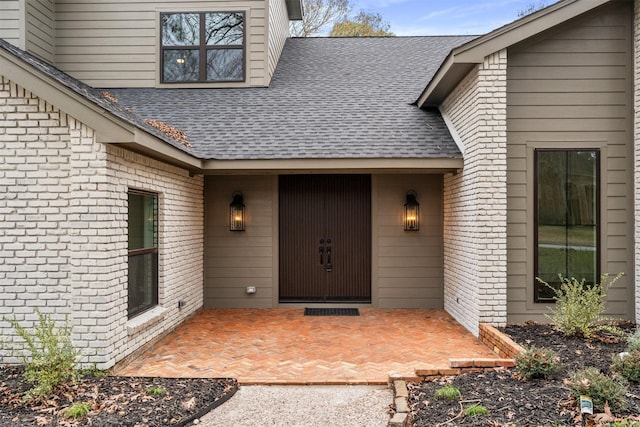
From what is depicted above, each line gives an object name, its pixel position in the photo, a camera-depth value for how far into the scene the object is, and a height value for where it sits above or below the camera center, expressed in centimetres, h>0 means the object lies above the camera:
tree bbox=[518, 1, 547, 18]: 1809 +890
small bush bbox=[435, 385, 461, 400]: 367 -152
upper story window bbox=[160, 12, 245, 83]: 880 +364
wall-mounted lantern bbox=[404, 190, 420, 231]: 760 +4
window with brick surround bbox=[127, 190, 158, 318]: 520 -46
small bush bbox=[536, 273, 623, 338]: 497 -113
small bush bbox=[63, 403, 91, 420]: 348 -160
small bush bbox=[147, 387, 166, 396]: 392 -161
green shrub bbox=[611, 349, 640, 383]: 379 -133
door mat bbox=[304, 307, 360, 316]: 729 -165
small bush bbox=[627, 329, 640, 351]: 410 -121
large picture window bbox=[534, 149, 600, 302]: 574 +0
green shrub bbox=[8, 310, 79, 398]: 380 -135
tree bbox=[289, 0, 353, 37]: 1695 +810
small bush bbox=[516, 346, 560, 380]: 389 -133
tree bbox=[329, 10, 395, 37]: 1756 +797
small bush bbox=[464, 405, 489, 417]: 335 -152
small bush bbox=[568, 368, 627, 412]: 324 -132
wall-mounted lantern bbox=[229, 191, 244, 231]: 766 +3
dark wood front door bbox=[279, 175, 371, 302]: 789 -46
